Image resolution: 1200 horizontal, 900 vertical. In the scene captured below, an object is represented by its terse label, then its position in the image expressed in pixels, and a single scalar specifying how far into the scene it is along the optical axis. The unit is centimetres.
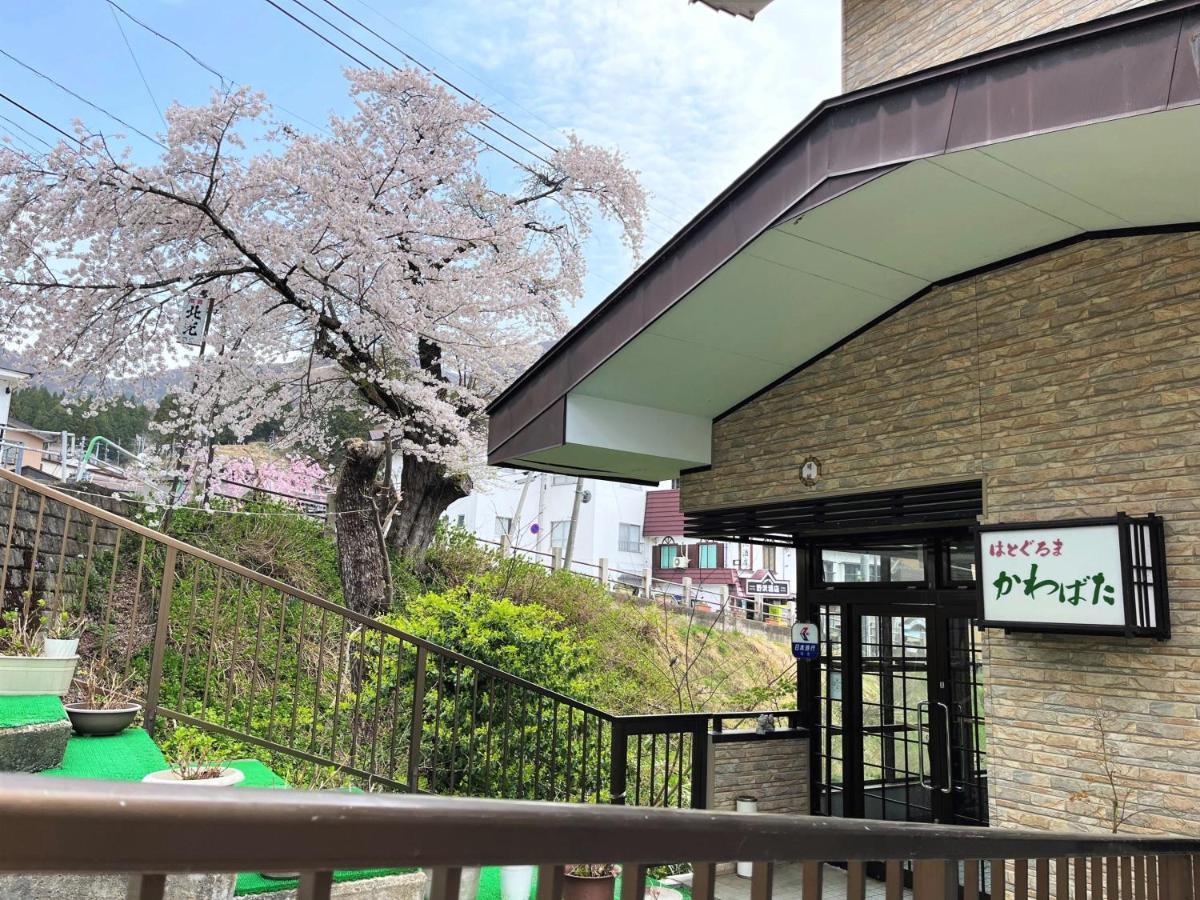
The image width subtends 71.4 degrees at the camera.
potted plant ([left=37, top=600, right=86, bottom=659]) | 428
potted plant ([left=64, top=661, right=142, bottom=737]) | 423
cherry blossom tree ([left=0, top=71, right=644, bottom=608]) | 862
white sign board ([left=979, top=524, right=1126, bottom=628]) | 379
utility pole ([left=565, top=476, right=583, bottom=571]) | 1651
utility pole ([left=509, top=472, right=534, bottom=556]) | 1479
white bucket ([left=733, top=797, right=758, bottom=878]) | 572
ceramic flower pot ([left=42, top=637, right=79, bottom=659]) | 427
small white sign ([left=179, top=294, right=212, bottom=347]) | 899
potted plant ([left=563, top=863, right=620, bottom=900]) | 409
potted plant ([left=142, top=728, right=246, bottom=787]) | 342
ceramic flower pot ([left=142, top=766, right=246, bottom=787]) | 338
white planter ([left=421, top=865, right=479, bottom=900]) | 348
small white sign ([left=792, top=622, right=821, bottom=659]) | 669
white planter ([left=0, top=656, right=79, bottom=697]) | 410
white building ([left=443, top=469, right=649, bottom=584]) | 2495
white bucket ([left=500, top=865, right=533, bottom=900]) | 430
